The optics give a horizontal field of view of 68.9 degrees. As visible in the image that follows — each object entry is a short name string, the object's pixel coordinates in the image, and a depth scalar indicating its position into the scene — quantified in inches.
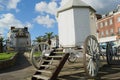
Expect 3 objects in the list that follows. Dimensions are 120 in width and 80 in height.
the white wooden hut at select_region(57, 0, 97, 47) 163.8
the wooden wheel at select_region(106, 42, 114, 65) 215.8
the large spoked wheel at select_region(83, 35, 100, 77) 145.0
